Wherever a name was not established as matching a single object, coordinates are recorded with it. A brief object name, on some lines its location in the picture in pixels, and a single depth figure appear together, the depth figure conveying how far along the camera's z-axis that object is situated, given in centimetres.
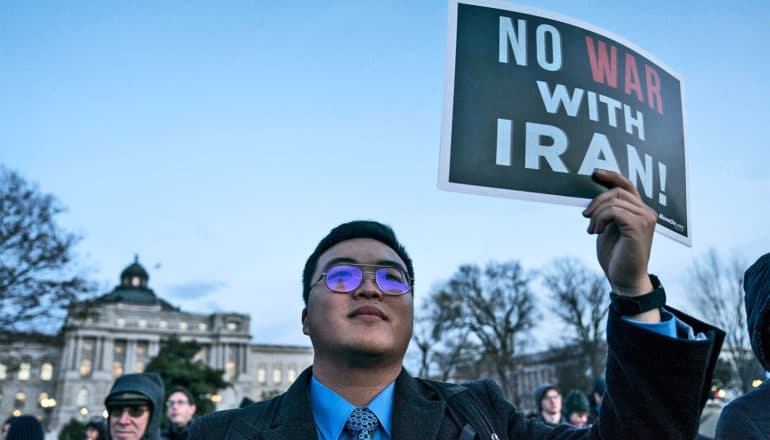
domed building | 7531
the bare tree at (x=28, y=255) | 1925
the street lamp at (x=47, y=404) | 7159
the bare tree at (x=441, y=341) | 3997
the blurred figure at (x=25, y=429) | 509
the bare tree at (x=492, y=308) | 3778
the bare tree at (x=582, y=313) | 3856
